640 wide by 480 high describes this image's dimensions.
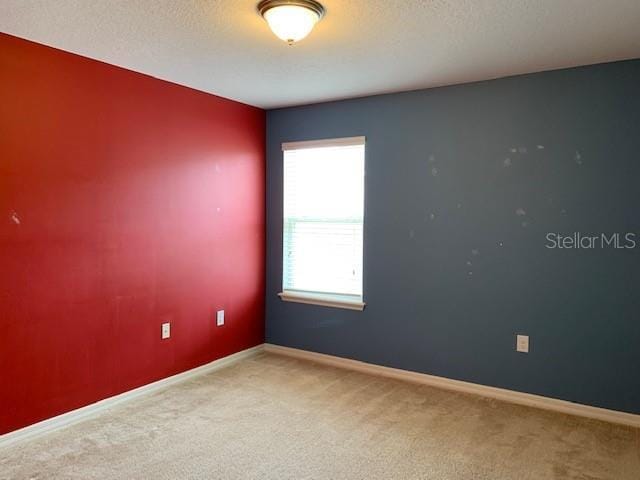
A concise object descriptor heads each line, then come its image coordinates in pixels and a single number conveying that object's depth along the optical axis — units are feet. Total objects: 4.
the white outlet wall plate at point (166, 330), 11.97
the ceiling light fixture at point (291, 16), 7.27
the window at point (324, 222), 13.57
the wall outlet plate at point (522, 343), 11.18
